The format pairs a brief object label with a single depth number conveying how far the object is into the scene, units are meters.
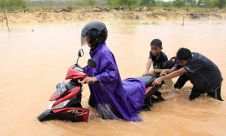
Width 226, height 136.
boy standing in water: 6.51
